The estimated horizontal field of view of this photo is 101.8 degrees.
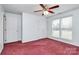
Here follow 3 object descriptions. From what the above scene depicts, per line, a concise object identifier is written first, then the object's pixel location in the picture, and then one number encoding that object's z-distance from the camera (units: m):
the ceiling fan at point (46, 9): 2.15
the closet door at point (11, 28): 2.19
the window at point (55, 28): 2.34
